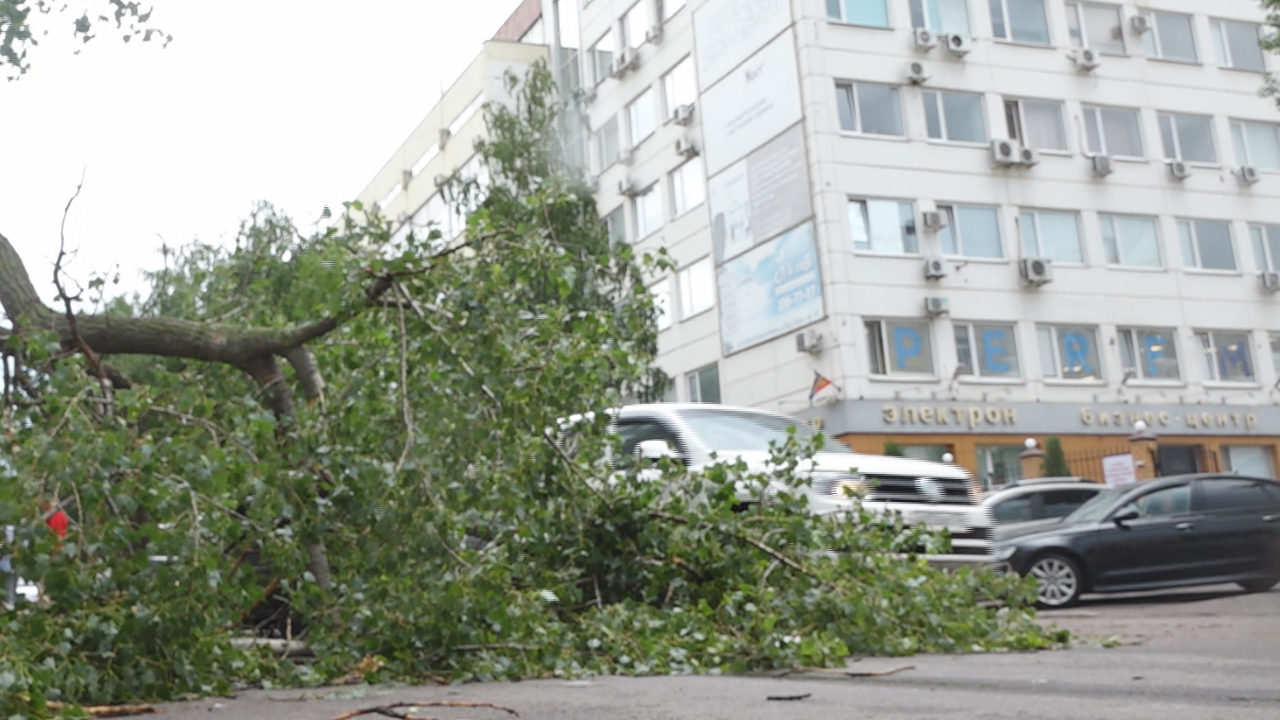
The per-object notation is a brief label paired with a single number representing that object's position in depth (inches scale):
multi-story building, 1337.4
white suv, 497.7
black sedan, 625.6
